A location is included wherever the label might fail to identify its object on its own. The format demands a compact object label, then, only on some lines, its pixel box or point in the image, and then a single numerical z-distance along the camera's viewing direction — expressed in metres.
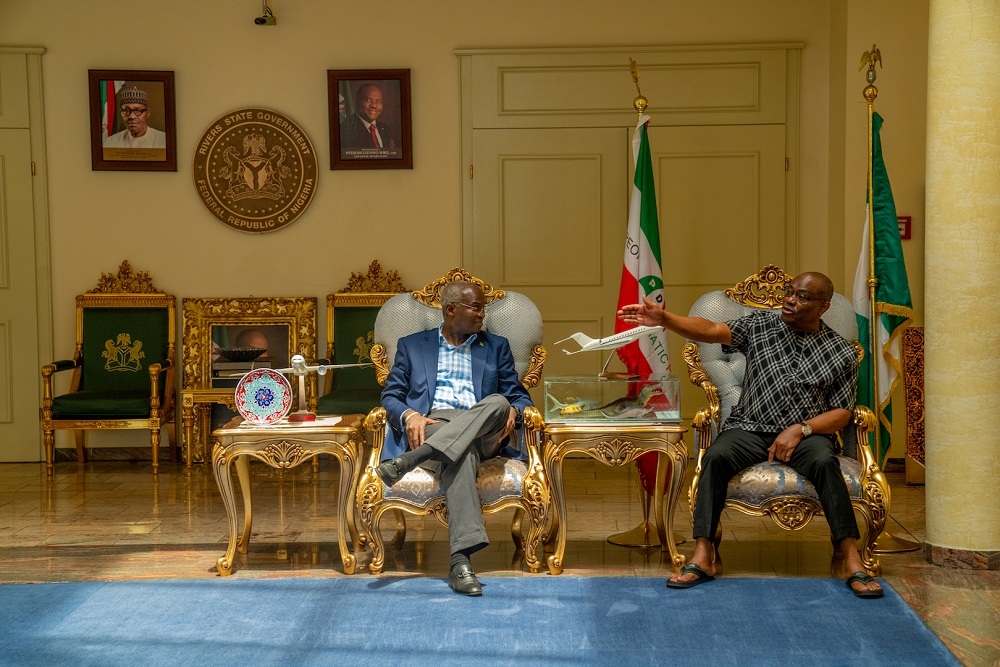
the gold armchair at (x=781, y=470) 4.04
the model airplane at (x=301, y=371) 4.35
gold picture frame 7.17
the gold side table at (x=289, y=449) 4.23
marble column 4.19
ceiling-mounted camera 7.05
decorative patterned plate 4.33
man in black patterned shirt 4.00
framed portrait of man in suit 7.10
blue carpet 3.29
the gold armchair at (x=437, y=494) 4.15
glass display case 4.32
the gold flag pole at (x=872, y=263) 4.84
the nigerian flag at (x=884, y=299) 4.93
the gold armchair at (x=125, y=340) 7.09
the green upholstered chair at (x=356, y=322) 7.00
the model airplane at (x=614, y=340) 4.31
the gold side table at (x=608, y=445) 4.25
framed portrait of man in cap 7.12
